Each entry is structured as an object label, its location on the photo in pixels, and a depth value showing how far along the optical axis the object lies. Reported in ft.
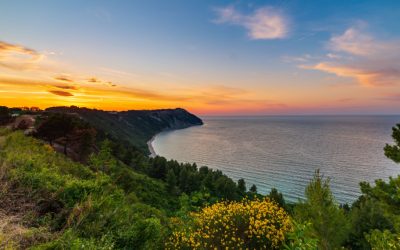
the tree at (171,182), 234.17
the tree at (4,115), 187.86
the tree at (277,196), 163.13
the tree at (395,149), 59.11
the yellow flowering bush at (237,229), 33.98
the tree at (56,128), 154.20
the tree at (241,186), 237.12
